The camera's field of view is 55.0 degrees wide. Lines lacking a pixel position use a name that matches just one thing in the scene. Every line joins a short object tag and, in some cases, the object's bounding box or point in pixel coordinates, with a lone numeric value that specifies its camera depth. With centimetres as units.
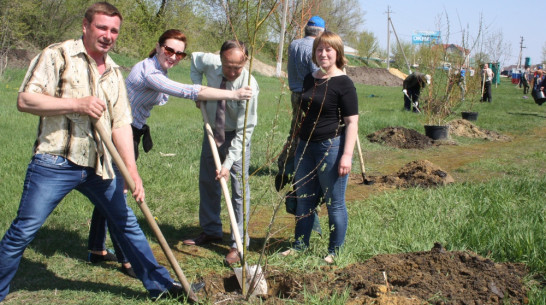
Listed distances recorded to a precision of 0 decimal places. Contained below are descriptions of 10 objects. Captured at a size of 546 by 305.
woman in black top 377
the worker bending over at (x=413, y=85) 1480
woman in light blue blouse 375
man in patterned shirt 282
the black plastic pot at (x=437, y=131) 1093
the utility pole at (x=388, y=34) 5642
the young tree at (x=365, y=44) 7494
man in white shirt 391
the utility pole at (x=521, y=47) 9289
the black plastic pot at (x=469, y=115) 1496
